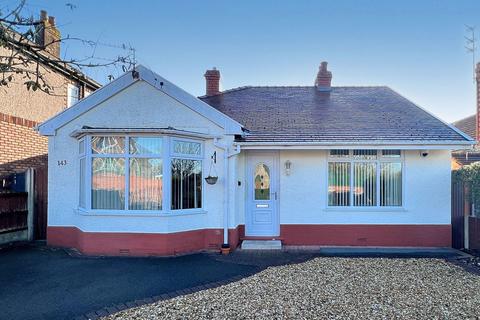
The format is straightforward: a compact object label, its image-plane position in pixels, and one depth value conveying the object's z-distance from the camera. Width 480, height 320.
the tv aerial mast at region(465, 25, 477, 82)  14.59
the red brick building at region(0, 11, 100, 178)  11.82
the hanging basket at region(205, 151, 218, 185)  10.08
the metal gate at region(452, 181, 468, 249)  10.66
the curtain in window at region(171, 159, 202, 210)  9.64
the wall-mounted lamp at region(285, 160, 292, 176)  10.82
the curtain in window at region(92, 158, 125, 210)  9.55
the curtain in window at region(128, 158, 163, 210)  9.52
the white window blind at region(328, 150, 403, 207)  10.84
